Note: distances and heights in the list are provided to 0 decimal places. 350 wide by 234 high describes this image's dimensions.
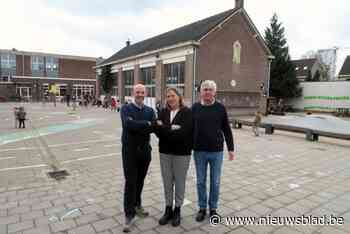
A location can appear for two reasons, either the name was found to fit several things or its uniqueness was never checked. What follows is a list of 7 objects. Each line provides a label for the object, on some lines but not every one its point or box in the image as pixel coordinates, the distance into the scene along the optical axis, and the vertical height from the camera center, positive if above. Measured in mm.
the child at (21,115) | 11234 -819
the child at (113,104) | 24859 -574
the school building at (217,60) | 18578 +3453
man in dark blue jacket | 2684 -515
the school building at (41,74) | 44062 +4718
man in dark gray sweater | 2928 -473
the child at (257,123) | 10076 -935
